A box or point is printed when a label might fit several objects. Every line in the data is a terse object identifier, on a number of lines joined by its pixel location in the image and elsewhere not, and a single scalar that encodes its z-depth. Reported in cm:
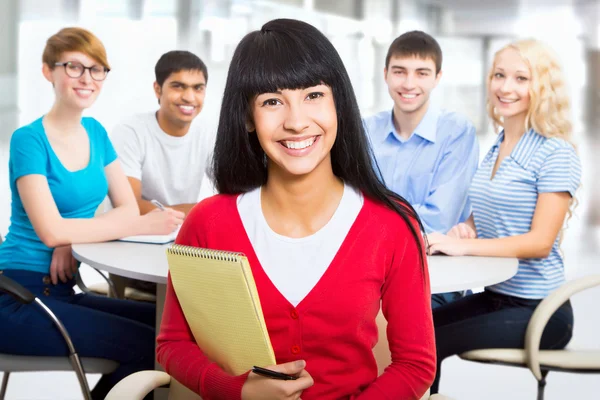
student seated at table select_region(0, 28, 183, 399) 229
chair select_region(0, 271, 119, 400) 219
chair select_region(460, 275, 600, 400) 230
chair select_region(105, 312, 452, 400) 147
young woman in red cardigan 146
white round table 202
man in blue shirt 313
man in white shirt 350
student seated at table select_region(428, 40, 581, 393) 240
